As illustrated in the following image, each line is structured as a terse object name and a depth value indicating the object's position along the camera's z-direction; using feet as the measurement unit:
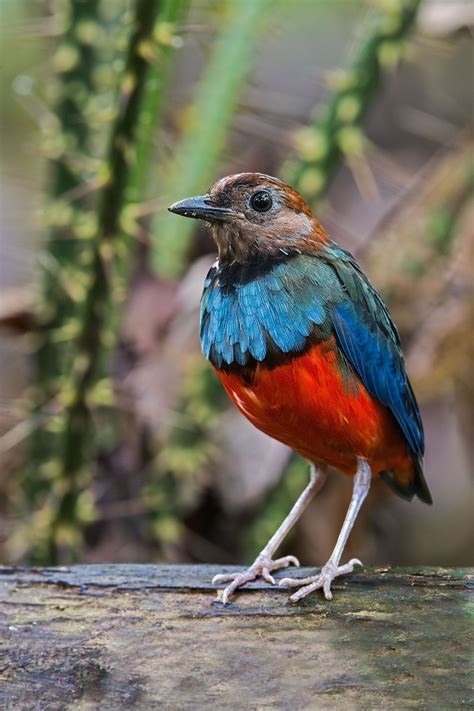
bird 21.02
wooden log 18.06
